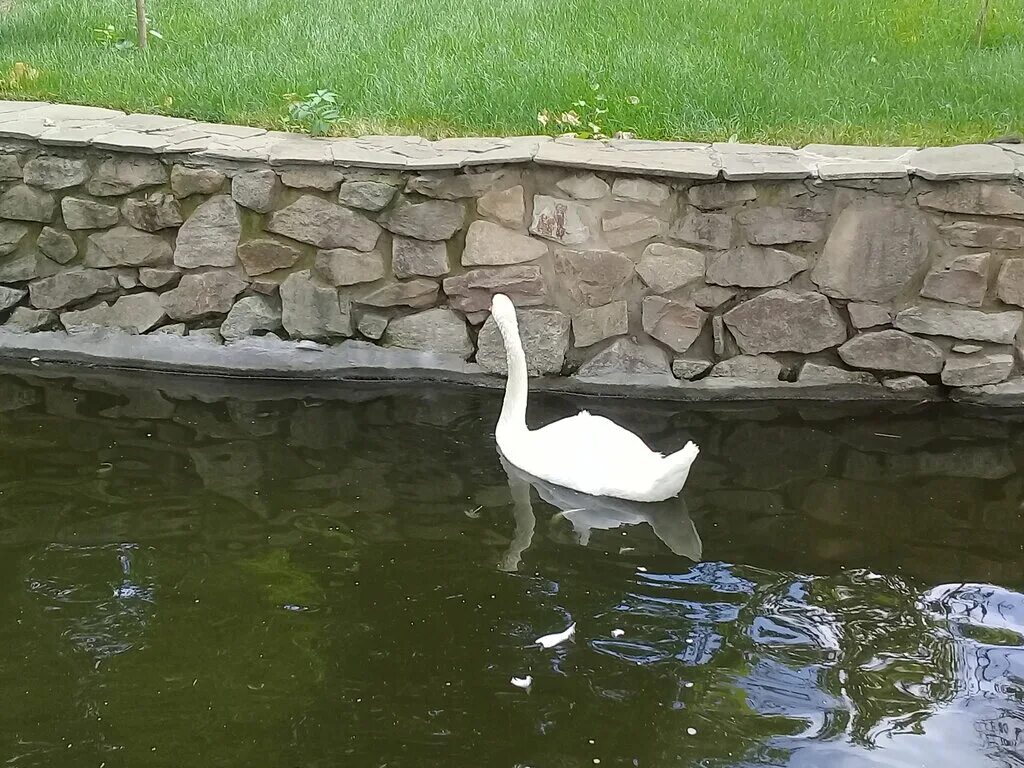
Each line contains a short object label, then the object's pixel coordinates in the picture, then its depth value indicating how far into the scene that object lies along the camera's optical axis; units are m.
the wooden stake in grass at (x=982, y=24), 6.00
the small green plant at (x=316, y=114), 4.79
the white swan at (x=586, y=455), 3.67
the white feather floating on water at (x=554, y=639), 3.03
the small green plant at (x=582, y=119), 4.95
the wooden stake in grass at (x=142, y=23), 5.89
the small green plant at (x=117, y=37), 6.10
